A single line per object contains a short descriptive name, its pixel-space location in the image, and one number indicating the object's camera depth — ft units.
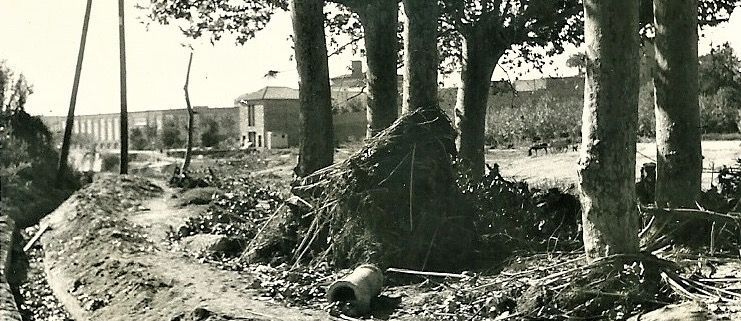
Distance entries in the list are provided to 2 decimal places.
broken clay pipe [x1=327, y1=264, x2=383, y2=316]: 30.55
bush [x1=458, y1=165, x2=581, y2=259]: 37.22
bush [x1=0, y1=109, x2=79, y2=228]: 84.17
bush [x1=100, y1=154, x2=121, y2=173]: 141.24
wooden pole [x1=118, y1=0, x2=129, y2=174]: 107.14
